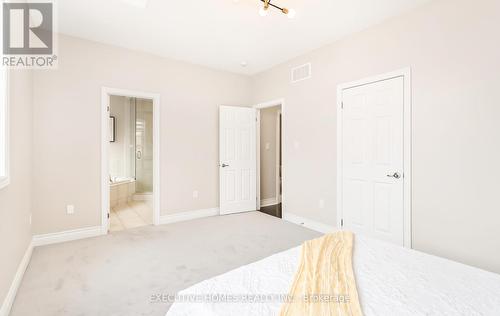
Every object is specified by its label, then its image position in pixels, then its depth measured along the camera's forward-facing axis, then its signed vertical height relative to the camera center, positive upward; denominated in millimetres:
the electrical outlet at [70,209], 3248 -712
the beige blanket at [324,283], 951 -594
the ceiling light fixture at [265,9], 2363 +1450
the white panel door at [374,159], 2801 -39
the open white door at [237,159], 4531 -57
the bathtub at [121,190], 5094 -754
